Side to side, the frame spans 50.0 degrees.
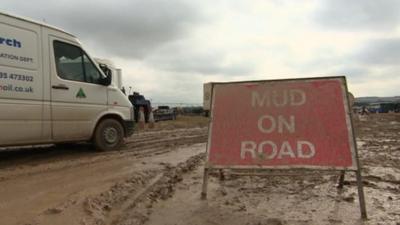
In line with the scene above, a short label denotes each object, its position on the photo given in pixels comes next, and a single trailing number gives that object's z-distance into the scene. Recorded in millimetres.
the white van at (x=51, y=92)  7039
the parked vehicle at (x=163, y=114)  27734
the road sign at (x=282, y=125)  4539
